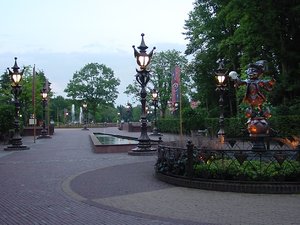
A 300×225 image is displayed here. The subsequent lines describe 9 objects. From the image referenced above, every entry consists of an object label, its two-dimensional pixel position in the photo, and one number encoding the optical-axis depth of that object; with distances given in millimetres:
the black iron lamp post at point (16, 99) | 20674
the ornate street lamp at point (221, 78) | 21210
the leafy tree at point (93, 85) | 81475
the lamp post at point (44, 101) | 33629
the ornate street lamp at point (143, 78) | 16685
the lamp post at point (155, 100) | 34117
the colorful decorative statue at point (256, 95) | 12124
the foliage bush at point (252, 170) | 8074
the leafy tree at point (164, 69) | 59276
